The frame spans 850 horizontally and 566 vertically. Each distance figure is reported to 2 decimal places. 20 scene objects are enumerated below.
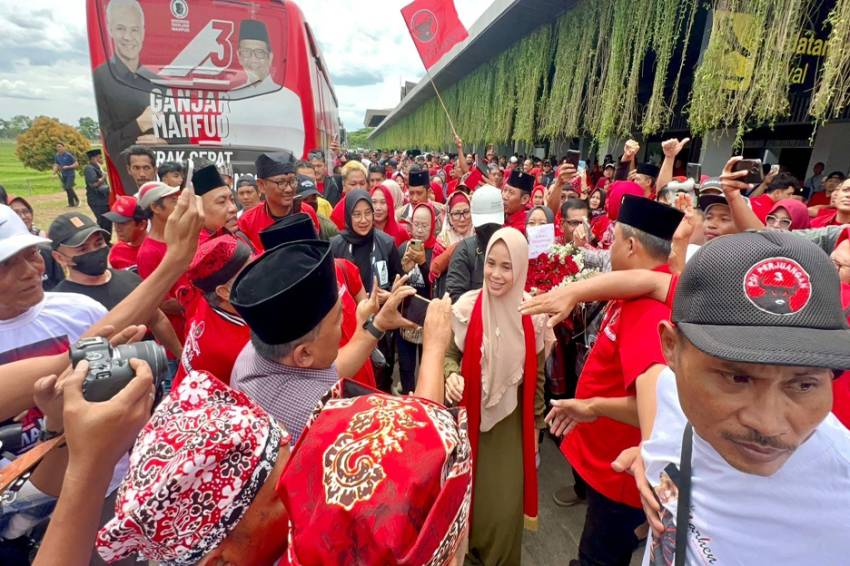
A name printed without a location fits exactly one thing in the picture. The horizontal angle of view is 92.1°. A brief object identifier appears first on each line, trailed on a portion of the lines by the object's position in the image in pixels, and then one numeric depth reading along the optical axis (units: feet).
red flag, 26.30
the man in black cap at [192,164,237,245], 10.44
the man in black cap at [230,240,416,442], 3.99
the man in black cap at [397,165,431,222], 18.85
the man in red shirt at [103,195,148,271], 10.89
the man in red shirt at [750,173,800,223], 15.89
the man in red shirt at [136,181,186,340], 9.32
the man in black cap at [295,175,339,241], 13.84
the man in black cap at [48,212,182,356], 7.93
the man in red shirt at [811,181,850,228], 10.92
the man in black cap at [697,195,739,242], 9.73
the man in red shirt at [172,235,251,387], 5.89
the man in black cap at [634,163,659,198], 17.94
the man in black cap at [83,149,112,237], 31.14
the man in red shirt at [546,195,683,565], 5.63
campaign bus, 17.67
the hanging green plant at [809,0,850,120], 12.32
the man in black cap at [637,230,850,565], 2.71
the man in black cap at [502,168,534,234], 15.48
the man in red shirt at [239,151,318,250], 12.15
